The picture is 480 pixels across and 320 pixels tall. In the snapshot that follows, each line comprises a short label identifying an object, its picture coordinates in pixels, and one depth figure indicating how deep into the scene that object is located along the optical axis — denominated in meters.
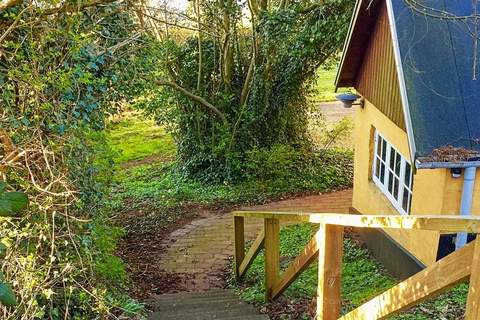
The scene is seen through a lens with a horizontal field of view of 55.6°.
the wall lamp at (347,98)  7.89
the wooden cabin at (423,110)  5.21
